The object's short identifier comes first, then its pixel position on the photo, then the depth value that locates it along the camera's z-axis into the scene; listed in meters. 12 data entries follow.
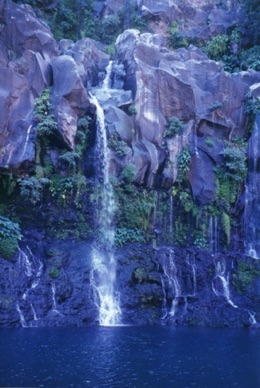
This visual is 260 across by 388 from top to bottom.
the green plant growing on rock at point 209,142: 24.00
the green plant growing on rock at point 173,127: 23.27
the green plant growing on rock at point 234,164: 23.17
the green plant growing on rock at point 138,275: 19.14
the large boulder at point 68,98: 20.41
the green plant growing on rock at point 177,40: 31.50
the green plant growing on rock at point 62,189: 20.38
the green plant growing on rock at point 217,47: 31.05
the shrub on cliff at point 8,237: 17.97
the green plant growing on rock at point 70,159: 20.42
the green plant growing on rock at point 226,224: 22.17
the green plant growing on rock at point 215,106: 24.44
